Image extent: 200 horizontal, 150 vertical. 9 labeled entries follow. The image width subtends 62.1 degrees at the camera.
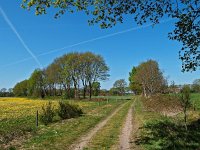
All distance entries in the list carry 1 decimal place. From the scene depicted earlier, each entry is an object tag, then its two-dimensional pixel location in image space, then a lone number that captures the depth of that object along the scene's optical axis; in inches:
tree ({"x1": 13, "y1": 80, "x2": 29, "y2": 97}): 3742.9
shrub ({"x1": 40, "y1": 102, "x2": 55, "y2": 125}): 575.8
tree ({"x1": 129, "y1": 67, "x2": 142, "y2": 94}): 2634.1
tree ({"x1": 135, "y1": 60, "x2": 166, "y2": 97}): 1842.9
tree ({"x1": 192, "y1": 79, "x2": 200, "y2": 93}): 3326.9
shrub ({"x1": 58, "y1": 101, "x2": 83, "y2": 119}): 662.6
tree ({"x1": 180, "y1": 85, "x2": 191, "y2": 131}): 450.7
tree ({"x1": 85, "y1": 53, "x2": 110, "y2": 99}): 2077.3
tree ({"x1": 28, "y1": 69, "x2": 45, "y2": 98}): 2980.5
